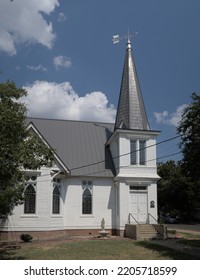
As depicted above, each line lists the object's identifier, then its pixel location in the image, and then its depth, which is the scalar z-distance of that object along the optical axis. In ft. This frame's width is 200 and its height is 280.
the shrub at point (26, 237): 74.38
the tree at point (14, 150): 41.78
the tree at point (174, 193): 179.83
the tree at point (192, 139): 51.88
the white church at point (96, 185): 81.35
